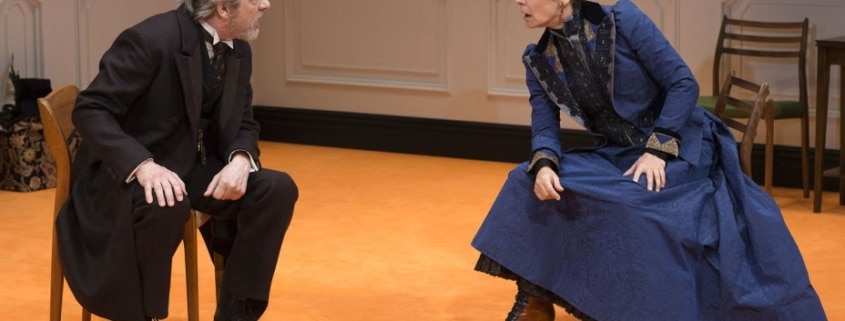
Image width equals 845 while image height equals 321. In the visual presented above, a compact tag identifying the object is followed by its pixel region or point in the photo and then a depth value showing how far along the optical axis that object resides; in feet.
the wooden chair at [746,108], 13.14
